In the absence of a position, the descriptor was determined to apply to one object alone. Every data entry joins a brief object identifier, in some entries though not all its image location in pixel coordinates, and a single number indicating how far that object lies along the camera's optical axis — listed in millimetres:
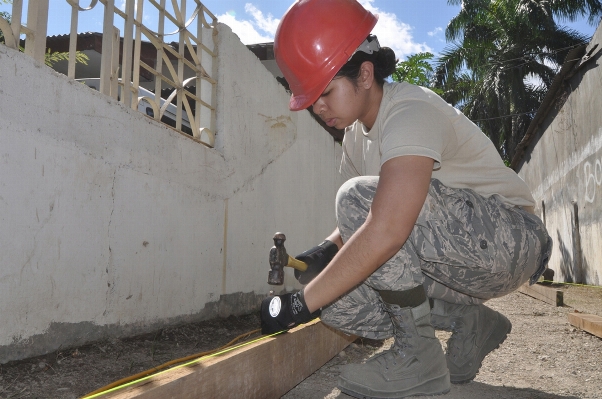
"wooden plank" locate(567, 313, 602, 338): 3730
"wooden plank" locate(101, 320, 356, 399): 1631
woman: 1897
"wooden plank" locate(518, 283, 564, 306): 6027
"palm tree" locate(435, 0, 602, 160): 26844
